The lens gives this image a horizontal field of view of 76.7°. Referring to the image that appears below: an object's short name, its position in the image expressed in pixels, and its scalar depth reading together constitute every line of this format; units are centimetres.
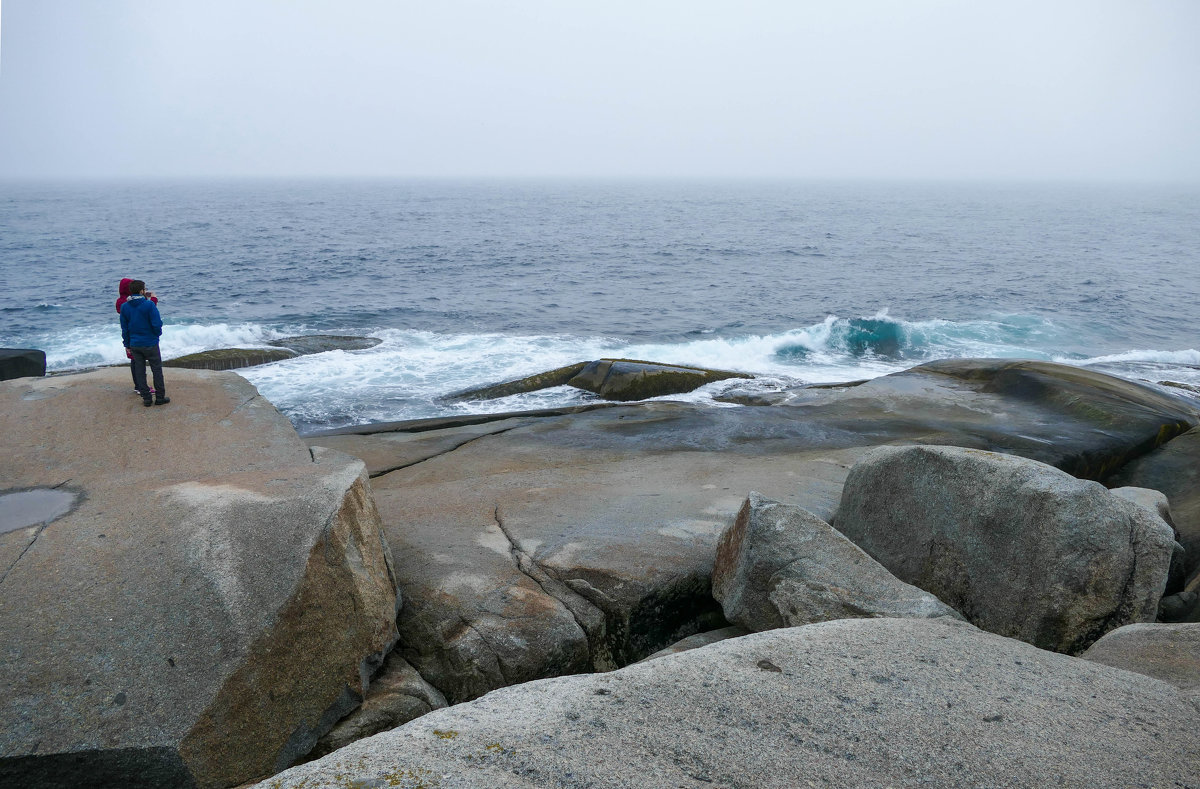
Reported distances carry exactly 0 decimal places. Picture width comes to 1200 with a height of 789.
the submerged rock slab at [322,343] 2136
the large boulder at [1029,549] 484
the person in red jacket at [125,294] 905
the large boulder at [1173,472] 955
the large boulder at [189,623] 371
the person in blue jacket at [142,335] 856
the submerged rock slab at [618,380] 1658
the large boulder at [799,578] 481
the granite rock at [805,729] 259
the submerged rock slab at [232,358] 1866
